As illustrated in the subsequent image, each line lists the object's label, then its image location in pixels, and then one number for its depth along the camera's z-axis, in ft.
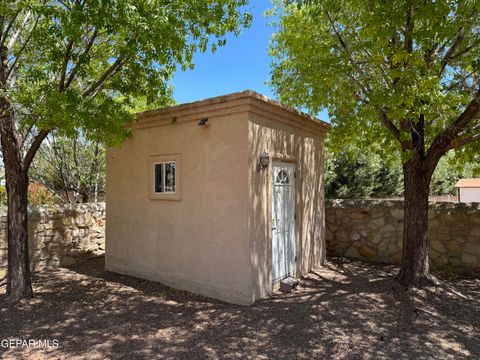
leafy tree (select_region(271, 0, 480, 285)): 15.39
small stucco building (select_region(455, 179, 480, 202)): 66.44
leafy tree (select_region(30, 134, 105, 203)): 33.81
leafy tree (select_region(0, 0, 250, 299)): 15.02
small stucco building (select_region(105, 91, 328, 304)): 18.53
